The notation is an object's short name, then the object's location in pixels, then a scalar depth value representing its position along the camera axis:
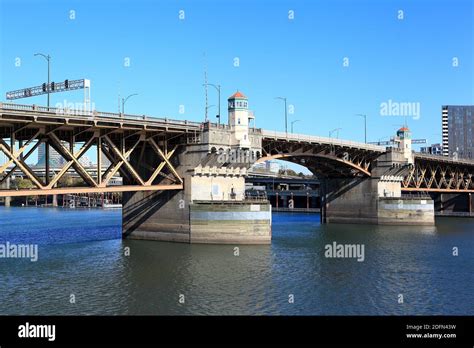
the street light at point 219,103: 65.06
